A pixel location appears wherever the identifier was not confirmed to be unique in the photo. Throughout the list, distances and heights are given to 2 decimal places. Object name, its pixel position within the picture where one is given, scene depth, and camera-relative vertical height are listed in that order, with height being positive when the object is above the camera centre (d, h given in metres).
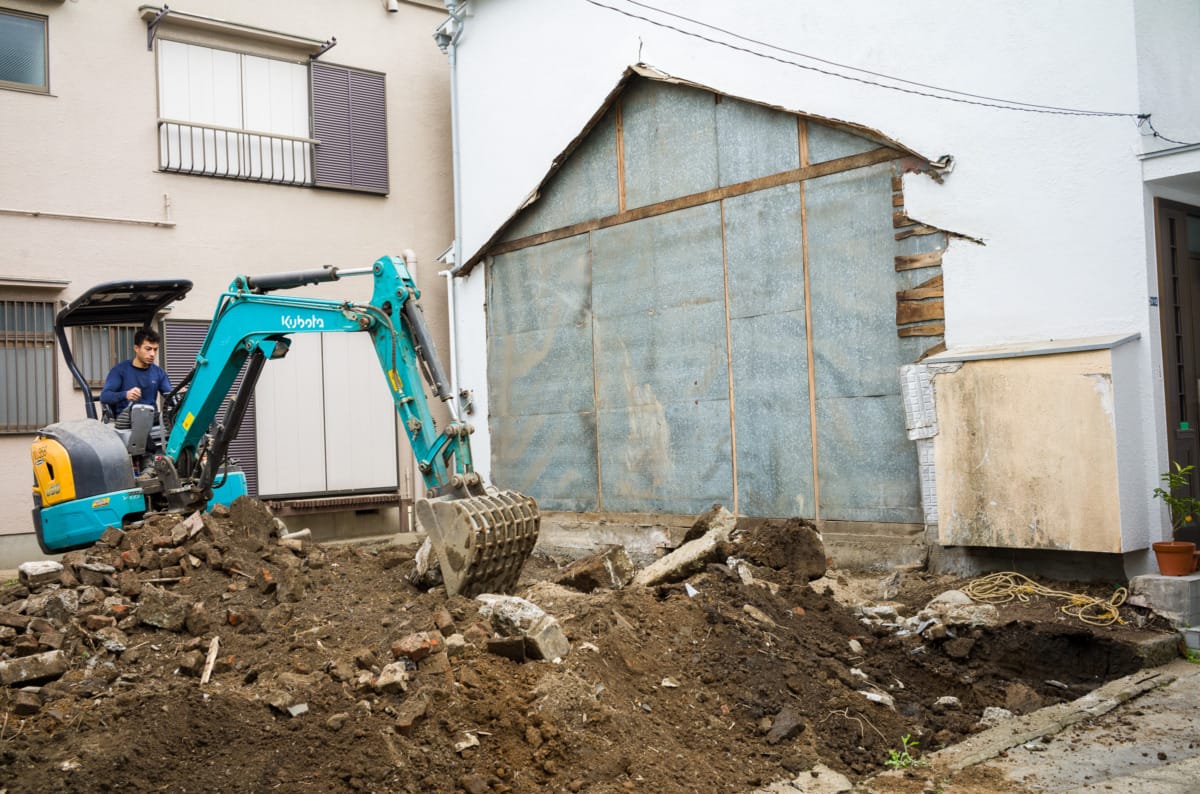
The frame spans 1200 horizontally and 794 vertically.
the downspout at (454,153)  14.29 +3.86
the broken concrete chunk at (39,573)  6.86 -0.78
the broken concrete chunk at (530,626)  5.74 -1.08
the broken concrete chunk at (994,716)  6.07 -1.75
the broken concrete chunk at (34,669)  5.59 -1.15
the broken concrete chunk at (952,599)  7.66 -1.34
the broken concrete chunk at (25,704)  5.25 -1.25
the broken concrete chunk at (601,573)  7.83 -1.06
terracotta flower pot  7.47 -1.06
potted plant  7.48 -0.86
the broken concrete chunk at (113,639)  6.14 -1.11
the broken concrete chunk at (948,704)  6.30 -1.72
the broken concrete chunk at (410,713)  4.98 -1.31
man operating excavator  8.88 +0.59
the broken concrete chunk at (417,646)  5.62 -1.12
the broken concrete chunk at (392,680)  5.30 -1.21
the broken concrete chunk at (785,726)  5.45 -1.58
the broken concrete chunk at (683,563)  7.89 -1.02
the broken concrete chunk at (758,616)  6.83 -1.25
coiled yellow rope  7.45 -1.37
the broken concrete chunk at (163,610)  6.46 -0.99
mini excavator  6.98 +0.06
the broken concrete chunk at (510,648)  5.72 -1.16
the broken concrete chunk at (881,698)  6.07 -1.61
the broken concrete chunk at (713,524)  8.55 -0.80
